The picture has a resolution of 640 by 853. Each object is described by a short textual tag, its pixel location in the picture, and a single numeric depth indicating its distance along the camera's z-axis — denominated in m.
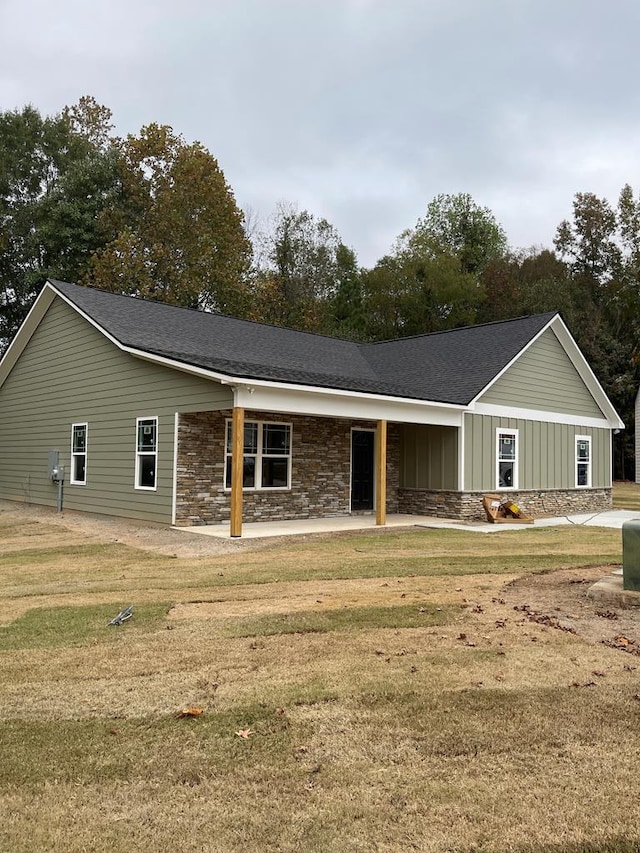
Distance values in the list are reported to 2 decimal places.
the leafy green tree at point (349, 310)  38.72
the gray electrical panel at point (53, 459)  16.65
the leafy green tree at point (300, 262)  37.78
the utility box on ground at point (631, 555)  6.78
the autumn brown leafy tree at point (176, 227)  29.78
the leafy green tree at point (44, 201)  30.64
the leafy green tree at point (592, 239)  40.50
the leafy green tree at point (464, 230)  46.62
